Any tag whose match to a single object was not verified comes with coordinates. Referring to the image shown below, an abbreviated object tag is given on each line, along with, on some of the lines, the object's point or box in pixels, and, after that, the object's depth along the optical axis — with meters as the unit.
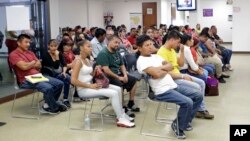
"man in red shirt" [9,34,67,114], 4.75
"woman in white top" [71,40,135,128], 4.11
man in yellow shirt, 4.09
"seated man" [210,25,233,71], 8.19
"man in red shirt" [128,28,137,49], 8.23
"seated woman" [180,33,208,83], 4.72
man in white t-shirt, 3.71
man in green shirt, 4.53
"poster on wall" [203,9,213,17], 16.53
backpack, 5.73
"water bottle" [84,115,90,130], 4.26
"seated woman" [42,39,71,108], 5.29
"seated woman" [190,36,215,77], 5.18
